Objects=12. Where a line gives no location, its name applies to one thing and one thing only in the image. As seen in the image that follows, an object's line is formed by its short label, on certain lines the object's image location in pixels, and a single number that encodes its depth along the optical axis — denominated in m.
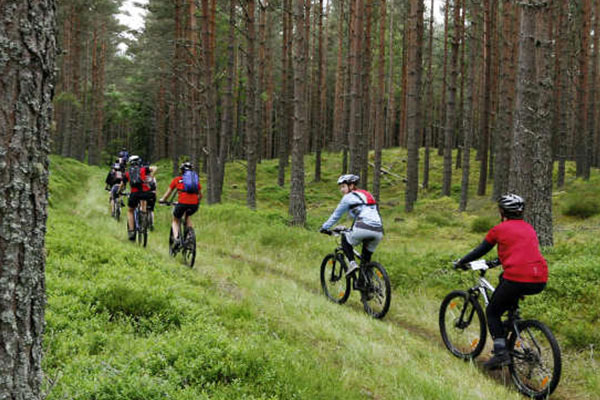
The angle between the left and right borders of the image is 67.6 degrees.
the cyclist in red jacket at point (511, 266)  5.14
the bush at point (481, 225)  14.93
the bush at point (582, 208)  16.17
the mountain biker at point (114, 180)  15.50
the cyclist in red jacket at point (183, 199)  10.12
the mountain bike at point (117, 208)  15.40
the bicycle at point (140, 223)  11.36
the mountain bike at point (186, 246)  9.83
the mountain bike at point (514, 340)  4.96
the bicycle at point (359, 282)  7.47
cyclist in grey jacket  7.76
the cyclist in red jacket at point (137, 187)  11.80
